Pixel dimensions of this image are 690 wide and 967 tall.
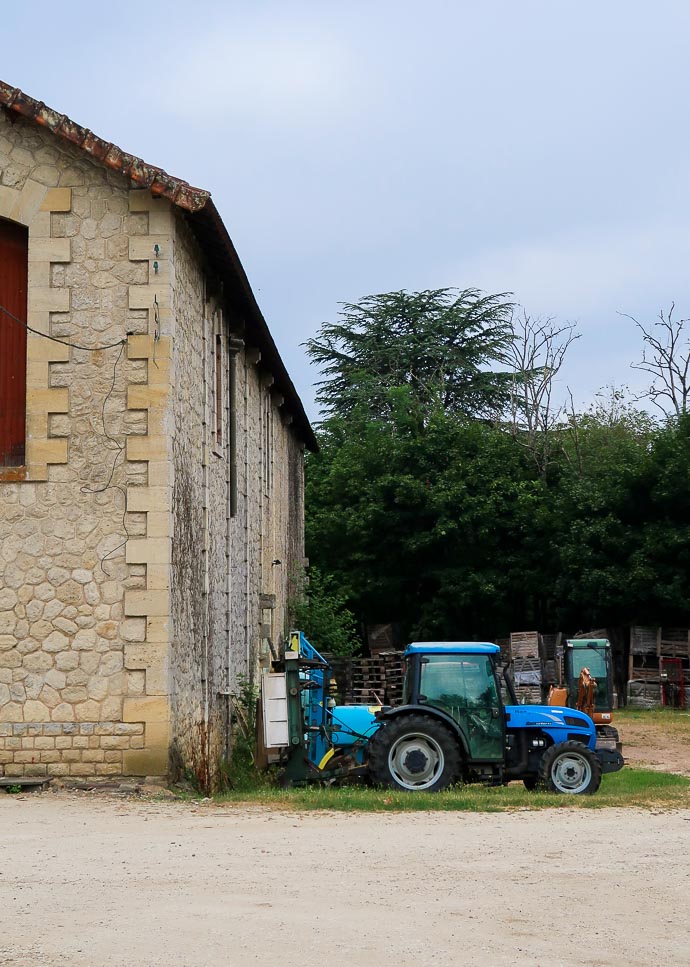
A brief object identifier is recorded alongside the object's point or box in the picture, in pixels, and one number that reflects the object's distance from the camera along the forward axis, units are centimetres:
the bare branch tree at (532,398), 4807
